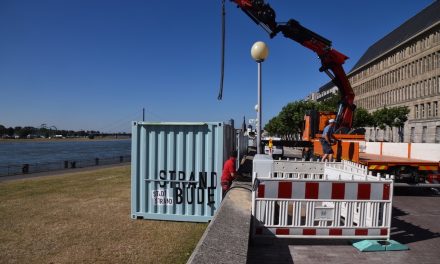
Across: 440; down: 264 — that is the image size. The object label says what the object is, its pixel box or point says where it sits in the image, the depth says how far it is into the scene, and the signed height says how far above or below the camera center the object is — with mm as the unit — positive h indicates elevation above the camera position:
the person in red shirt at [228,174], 7227 -762
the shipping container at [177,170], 7473 -744
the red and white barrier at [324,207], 5500 -1052
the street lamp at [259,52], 9047 +2052
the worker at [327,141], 12219 -150
